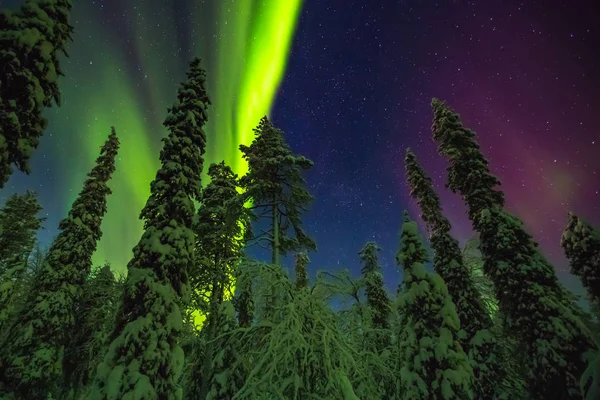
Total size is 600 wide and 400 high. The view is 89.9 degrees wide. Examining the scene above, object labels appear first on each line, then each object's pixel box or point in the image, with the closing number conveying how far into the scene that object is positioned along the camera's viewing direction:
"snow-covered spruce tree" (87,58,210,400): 8.98
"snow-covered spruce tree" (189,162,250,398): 14.66
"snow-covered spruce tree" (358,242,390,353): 11.53
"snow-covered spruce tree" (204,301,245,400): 9.02
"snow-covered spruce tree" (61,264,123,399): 19.83
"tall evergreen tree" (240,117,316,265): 16.61
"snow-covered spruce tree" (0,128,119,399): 15.57
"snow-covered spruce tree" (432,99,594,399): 11.70
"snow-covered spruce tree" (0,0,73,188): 8.09
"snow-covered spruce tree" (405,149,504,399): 14.45
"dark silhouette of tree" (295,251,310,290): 34.25
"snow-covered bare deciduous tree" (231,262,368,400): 6.62
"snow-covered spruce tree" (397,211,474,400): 10.28
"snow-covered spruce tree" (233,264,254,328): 8.98
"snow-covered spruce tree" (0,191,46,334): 24.48
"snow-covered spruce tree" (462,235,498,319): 18.88
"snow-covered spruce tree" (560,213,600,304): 18.61
